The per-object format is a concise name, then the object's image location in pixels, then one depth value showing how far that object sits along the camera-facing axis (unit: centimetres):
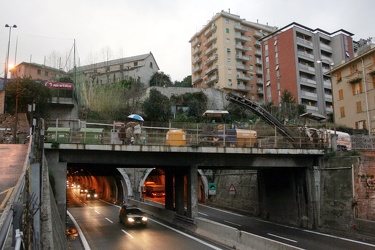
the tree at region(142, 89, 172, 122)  5528
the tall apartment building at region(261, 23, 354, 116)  6925
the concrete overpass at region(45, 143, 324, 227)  2184
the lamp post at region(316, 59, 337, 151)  2628
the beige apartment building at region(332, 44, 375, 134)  4284
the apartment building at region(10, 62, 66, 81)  7806
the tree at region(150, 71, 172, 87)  7525
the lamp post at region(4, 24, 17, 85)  3997
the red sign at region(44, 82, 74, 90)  5012
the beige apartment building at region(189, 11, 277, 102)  7994
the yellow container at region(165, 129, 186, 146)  2398
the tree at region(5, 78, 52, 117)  4156
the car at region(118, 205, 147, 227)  2509
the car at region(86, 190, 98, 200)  5480
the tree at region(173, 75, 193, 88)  9336
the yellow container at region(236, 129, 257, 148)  2539
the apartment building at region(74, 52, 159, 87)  7084
